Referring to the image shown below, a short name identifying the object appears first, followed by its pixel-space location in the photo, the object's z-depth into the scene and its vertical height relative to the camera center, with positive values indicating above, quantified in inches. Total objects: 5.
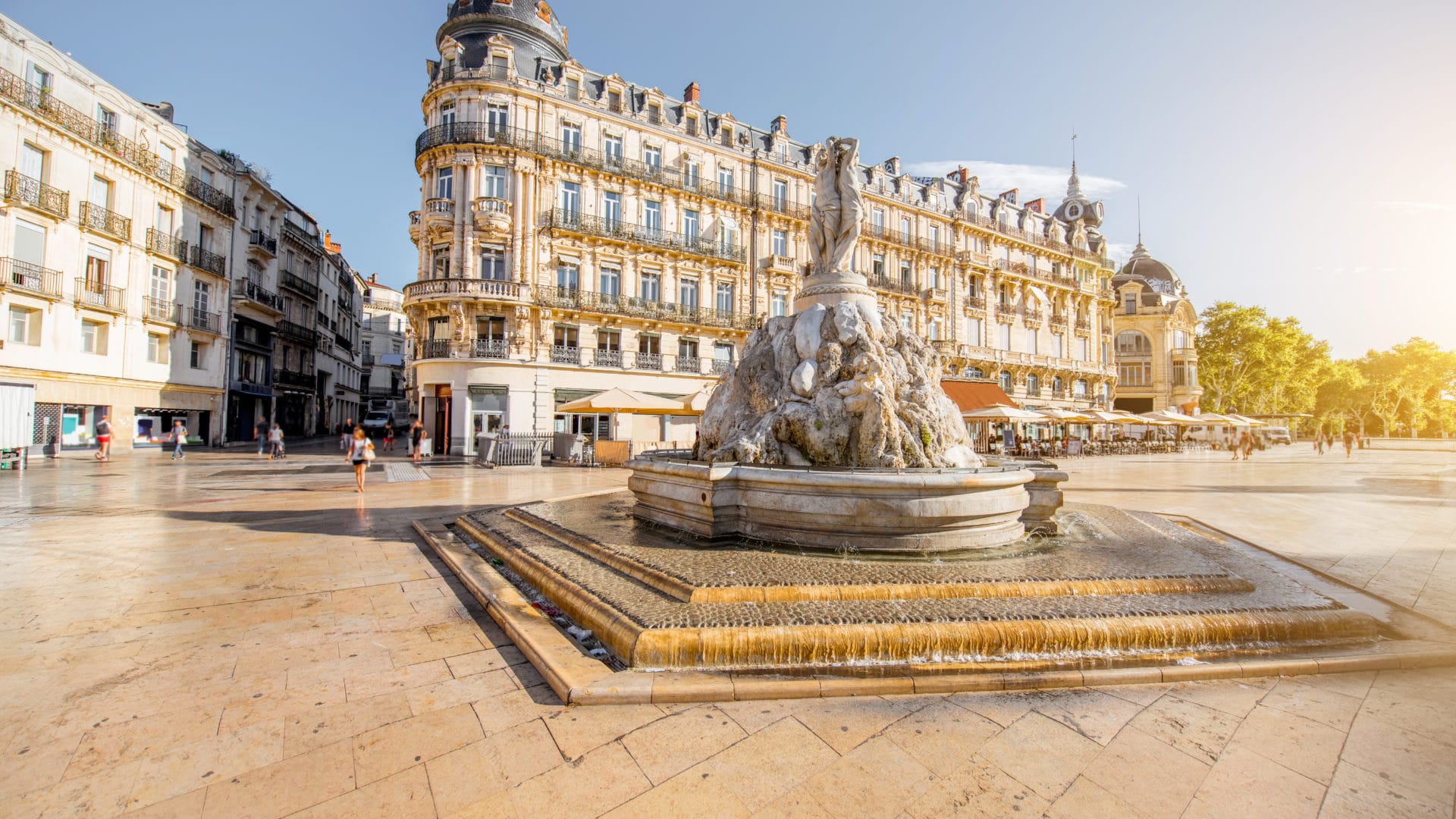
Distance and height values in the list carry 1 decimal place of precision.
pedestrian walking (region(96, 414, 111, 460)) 741.3 -13.3
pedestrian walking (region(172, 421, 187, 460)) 798.4 -14.2
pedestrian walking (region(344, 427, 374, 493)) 484.7 -21.4
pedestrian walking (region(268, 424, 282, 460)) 830.0 -20.0
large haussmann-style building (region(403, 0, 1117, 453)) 985.5 +360.9
